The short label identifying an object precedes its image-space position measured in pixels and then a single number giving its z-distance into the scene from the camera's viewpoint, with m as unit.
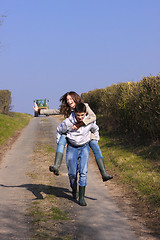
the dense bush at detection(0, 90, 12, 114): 37.22
